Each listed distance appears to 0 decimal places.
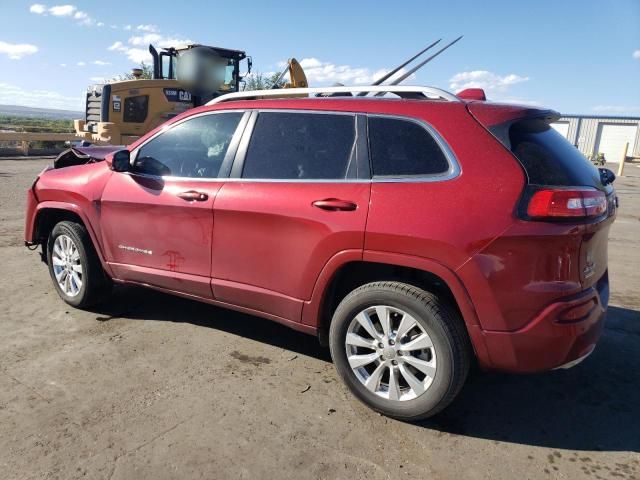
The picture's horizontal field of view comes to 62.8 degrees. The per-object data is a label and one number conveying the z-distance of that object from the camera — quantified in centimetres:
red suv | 268
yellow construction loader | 1443
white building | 4850
